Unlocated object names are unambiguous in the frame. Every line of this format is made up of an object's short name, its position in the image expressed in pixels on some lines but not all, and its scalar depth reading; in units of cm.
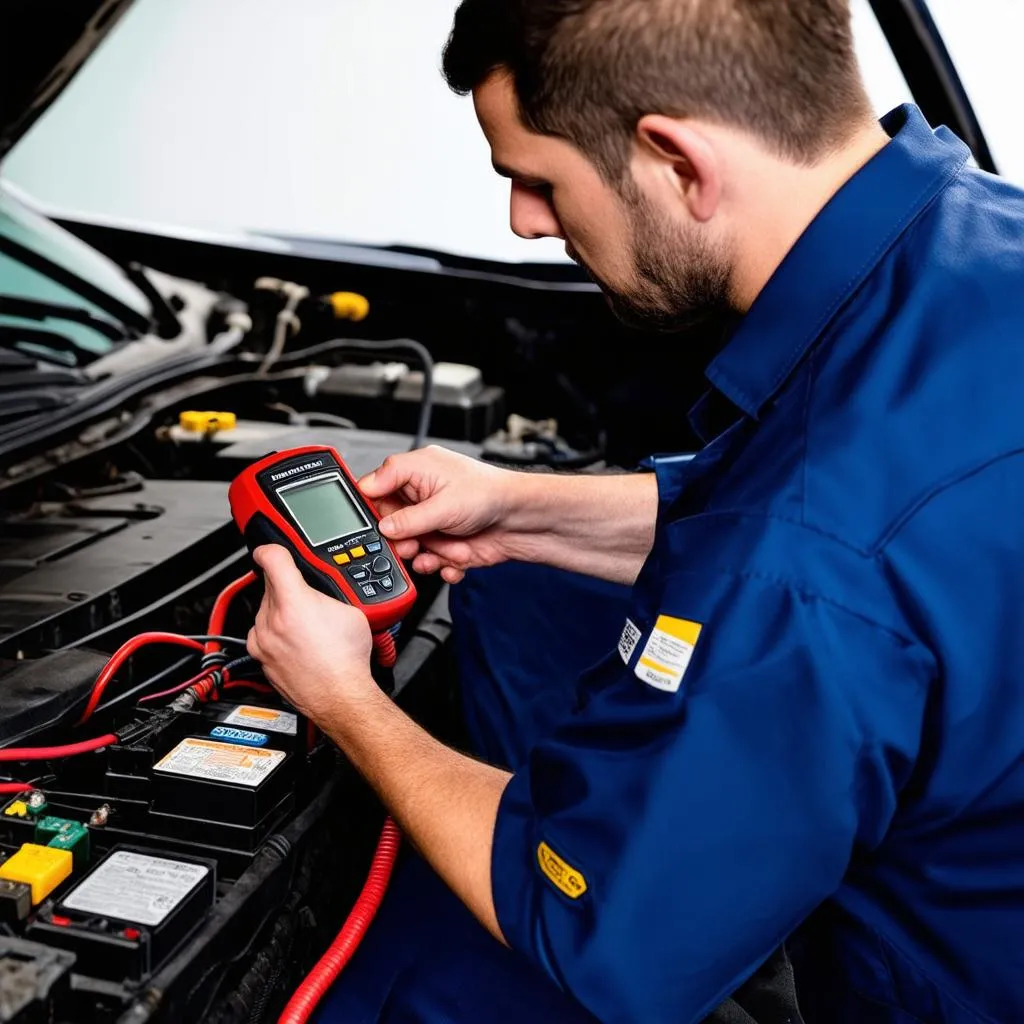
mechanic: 68
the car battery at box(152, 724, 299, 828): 76
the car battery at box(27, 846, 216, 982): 63
